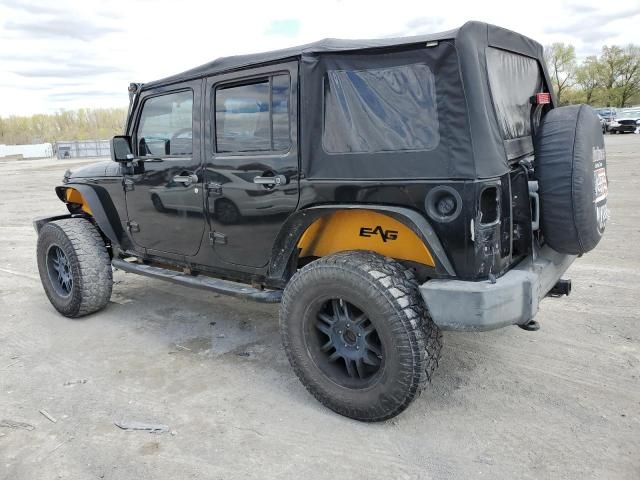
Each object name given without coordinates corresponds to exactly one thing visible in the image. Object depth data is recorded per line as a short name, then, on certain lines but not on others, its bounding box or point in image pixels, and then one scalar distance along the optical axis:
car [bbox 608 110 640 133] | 30.34
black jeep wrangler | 2.53
